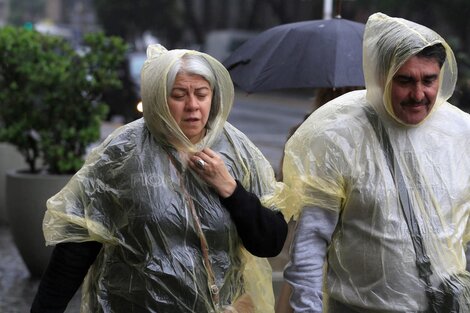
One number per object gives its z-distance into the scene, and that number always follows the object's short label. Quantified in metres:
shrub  14.91
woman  6.15
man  6.11
